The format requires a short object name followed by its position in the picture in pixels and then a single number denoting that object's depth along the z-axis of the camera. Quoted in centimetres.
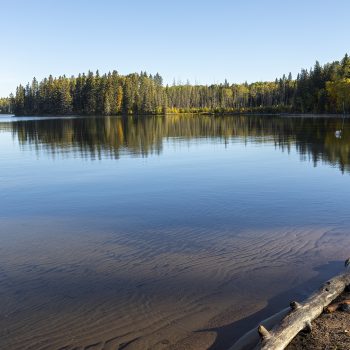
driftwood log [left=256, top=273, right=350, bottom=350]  689
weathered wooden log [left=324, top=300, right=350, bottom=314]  810
